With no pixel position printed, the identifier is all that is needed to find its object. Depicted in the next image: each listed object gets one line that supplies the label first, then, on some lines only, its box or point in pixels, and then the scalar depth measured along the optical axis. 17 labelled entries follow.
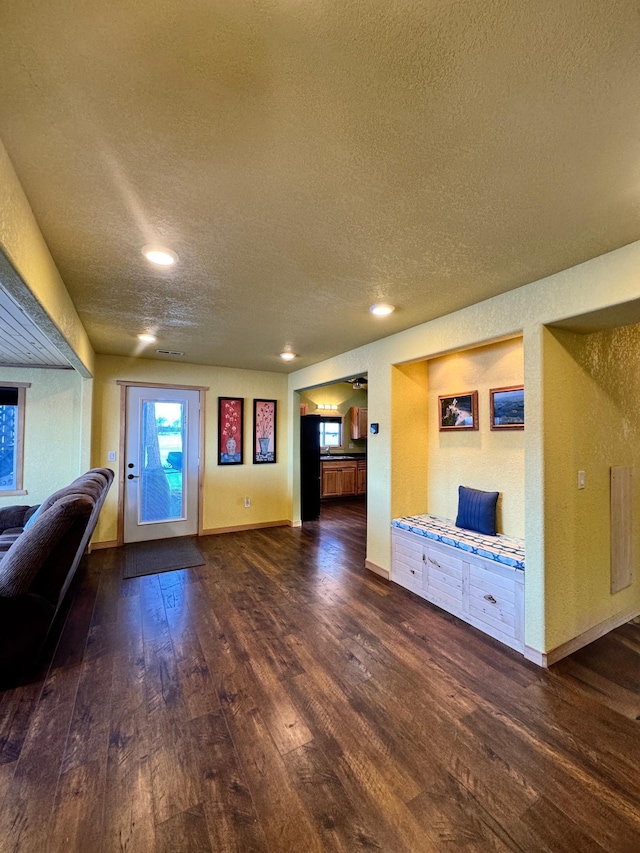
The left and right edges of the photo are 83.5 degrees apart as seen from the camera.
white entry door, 4.77
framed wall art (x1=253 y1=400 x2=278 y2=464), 5.59
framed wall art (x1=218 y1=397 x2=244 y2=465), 5.30
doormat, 3.89
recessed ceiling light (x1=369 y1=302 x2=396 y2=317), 2.78
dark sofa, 2.05
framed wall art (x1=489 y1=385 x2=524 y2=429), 2.99
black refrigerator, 6.18
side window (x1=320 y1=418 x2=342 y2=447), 8.40
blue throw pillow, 3.05
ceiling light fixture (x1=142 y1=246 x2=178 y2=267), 1.98
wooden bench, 2.48
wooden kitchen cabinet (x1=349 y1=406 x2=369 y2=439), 8.38
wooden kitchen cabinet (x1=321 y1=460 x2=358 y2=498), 7.79
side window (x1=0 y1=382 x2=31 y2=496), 4.39
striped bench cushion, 2.53
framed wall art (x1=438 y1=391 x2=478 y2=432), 3.36
